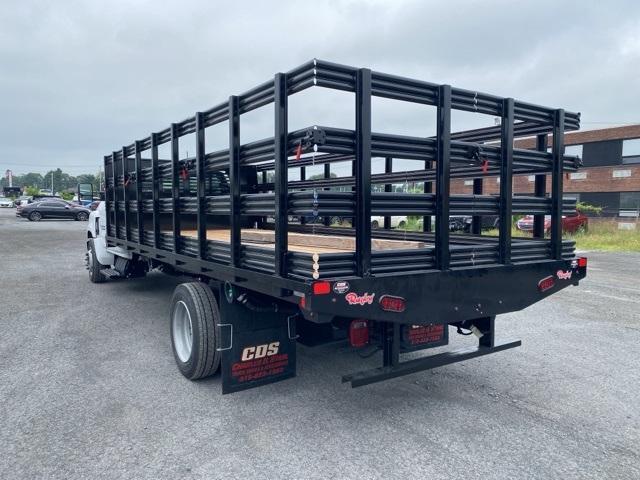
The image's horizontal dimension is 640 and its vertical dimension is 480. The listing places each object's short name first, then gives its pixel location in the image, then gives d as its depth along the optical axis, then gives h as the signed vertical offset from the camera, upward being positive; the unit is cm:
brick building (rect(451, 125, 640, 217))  2961 +216
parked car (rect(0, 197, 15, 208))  5581 +59
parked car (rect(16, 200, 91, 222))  3231 -20
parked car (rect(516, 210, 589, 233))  2072 -81
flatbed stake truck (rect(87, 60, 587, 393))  288 -31
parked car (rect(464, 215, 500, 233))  1488 -58
